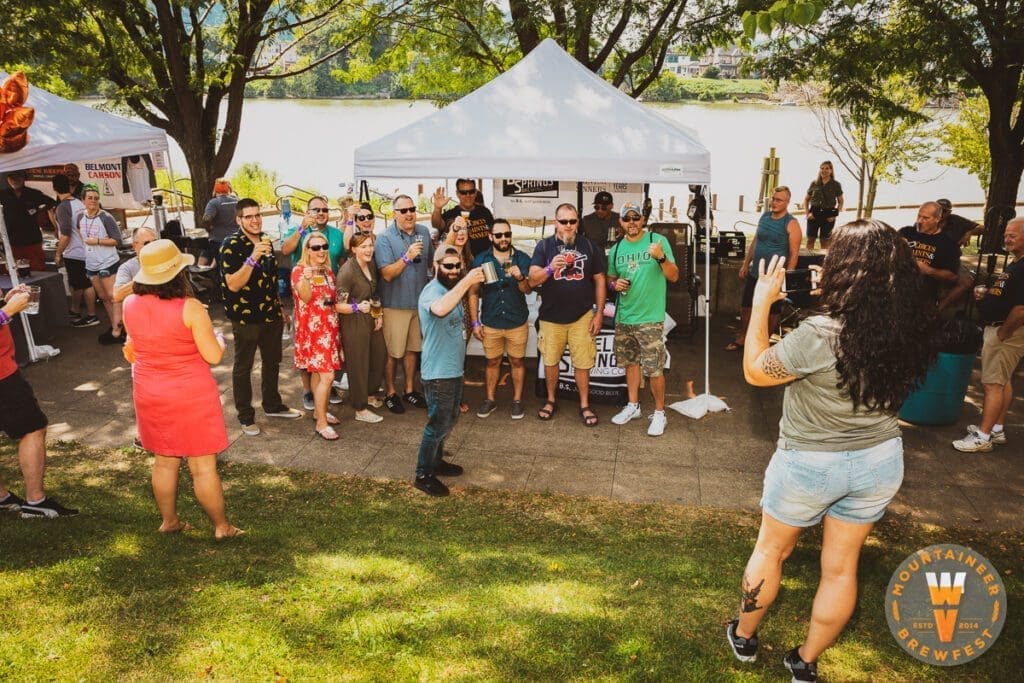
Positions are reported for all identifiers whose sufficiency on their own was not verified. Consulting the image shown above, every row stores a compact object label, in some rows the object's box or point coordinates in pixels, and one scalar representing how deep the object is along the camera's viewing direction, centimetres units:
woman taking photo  276
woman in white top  877
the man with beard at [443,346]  496
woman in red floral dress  610
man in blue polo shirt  666
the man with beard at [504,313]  636
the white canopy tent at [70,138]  736
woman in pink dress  392
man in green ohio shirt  630
